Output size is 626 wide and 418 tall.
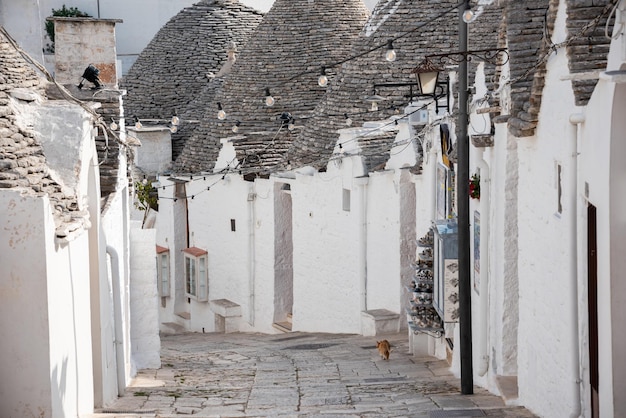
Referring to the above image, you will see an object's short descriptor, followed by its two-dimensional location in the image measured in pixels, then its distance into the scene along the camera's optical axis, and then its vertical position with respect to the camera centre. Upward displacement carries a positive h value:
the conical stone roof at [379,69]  24.89 +2.02
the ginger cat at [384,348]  17.22 -2.30
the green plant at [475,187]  14.18 -0.18
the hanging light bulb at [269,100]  24.06 +1.38
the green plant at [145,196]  30.45 -0.43
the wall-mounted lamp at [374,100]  22.60 +1.30
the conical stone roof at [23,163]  9.88 +0.14
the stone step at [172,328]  28.32 -3.27
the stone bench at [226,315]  26.68 -2.81
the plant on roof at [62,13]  42.82 +5.45
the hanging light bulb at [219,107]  25.76 +1.57
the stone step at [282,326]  24.88 -2.88
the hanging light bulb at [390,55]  14.54 +1.30
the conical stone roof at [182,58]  34.44 +3.18
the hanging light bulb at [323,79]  17.86 +1.31
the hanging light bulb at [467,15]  12.53 +1.49
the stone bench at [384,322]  20.03 -2.28
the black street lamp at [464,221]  13.05 -0.50
